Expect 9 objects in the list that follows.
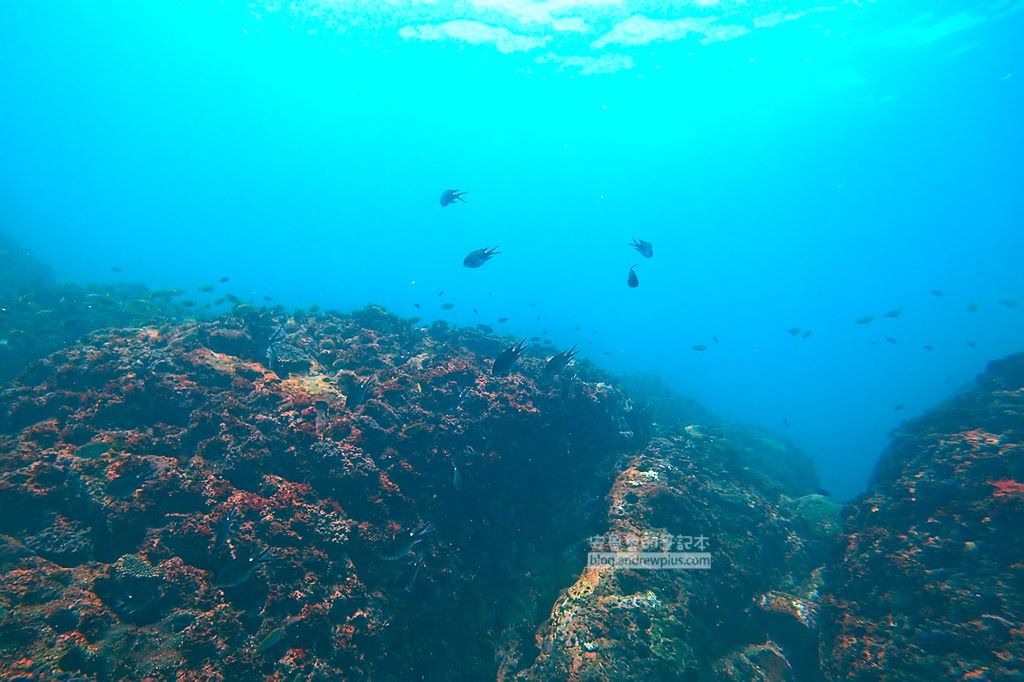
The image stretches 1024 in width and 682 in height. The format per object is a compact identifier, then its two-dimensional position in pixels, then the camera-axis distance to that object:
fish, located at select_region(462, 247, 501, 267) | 8.73
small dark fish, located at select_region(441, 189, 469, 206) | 10.52
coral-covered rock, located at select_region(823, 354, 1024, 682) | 5.80
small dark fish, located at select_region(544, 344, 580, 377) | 7.20
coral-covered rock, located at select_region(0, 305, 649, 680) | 4.69
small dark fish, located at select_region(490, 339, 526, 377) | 6.20
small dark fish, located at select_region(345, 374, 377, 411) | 7.58
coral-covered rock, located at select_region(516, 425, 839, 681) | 6.24
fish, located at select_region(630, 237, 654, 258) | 10.61
